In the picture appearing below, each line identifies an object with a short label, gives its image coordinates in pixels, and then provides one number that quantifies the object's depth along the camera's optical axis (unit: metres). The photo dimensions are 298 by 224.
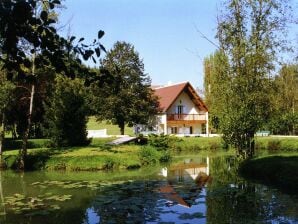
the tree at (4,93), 26.53
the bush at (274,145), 42.18
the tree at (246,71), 23.42
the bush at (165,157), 31.25
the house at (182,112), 58.12
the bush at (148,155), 28.94
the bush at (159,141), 36.57
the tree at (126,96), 52.88
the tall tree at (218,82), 24.05
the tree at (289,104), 55.47
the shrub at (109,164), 26.17
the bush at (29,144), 35.94
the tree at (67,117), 30.88
